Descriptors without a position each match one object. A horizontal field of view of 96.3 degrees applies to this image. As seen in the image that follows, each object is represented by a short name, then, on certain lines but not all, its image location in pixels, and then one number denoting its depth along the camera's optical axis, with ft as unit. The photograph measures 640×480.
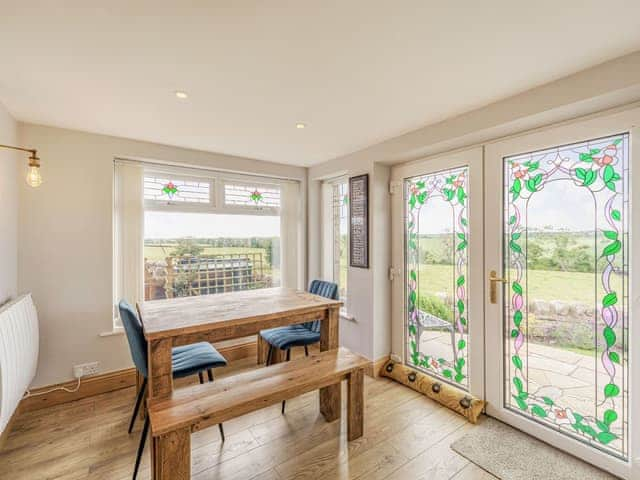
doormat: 5.47
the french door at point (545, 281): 5.38
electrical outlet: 8.11
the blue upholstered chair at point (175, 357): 5.65
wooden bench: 4.51
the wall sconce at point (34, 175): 5.77
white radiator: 5.34
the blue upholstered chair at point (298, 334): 8.04
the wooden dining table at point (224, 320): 5.22
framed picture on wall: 9.64
